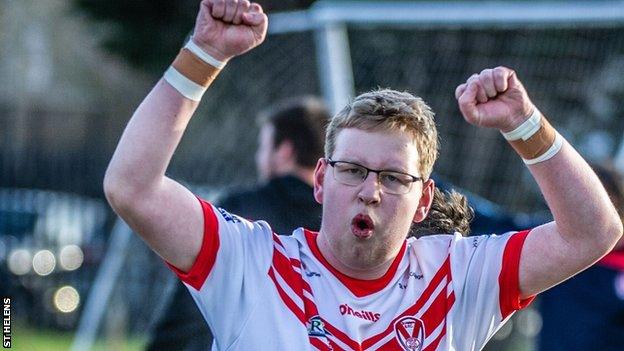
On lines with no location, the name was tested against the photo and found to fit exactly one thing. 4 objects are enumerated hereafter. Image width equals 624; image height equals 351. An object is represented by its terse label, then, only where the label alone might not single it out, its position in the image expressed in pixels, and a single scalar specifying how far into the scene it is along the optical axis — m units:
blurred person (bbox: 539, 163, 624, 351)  12.92
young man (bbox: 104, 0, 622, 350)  6.84
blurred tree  44.87
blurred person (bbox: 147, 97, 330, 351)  11.12
